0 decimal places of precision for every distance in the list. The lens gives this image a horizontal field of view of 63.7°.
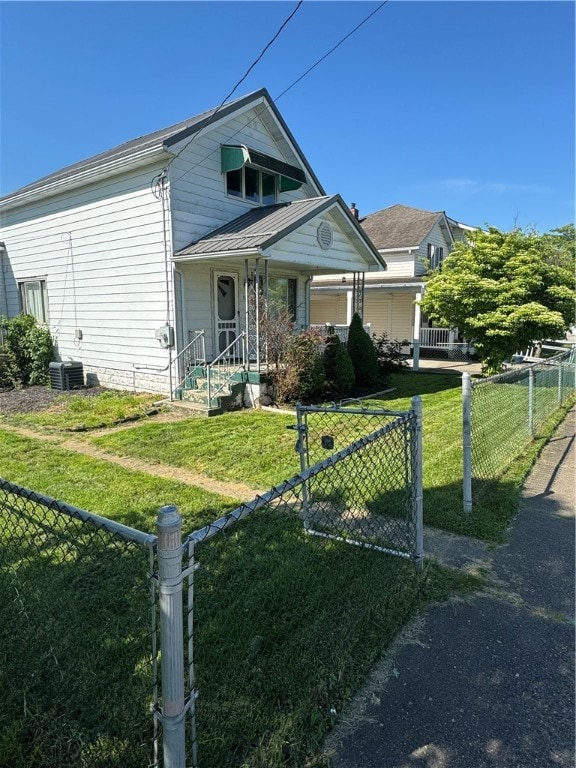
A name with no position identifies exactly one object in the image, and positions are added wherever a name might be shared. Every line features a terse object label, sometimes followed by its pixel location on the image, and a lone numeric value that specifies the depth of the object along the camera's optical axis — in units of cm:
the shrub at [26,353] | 1309
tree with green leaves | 1292
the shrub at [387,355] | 1431
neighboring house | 2162
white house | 1030
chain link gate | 335
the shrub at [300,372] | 977
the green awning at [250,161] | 1120
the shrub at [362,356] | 1234
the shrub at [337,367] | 1094
